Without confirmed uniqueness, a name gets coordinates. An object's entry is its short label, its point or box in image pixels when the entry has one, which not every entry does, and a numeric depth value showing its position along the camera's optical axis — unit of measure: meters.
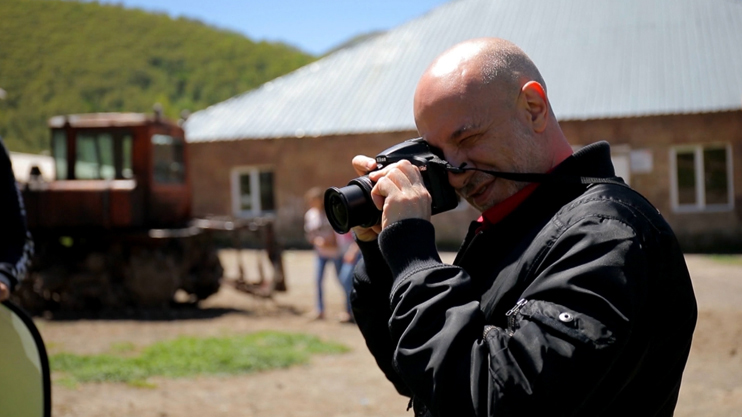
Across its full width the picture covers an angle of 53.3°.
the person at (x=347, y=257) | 9.11
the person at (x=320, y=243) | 9.73
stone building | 17.75
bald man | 1.39
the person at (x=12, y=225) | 3.01
